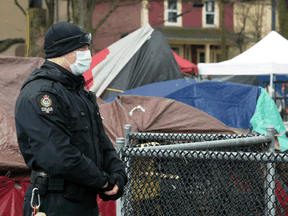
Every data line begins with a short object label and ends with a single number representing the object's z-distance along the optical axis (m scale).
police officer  3.88
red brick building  53.81
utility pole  53.56
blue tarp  11.92
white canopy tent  18.61
